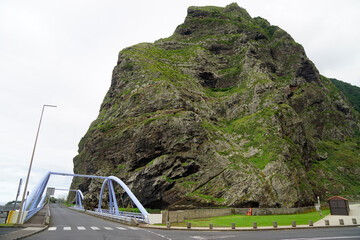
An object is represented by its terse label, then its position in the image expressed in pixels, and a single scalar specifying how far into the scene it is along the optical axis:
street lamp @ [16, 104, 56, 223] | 20.49
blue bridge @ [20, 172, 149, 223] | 28.17
